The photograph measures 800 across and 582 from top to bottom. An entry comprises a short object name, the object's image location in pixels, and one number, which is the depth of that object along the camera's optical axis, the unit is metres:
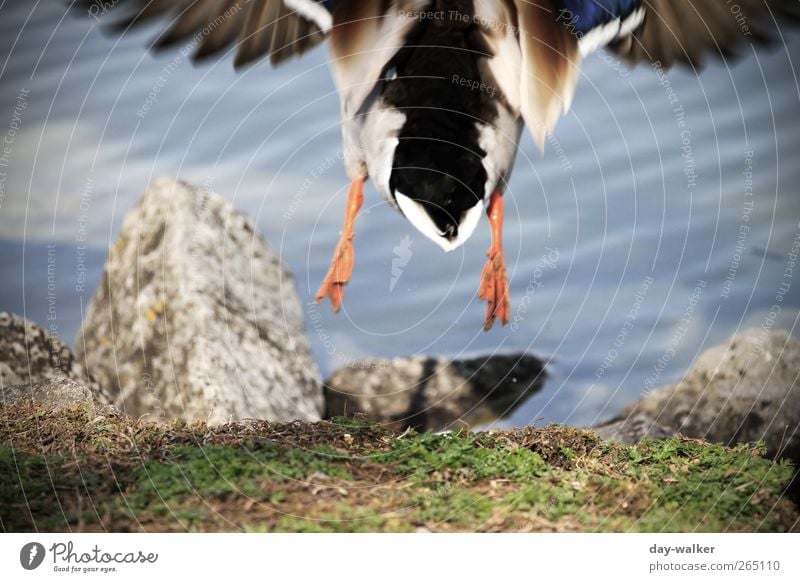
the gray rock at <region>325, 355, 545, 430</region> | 8.14
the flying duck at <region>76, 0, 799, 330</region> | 7.05
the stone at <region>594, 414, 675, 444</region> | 7.46
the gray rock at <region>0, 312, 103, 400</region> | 7.16
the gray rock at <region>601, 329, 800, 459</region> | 7.48
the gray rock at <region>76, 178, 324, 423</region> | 7.52
